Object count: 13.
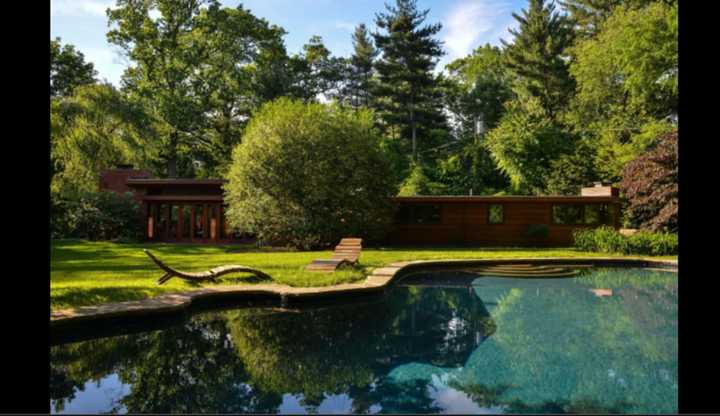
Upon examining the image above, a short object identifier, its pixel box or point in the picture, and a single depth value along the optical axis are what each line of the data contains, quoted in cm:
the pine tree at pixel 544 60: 3606
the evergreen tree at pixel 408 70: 3750
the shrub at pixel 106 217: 2223
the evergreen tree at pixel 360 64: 4409
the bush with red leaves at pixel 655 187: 1758
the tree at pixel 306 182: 1911
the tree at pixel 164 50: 3372
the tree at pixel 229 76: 3469
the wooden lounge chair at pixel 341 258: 1151
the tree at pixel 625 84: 2778
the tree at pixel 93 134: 2320
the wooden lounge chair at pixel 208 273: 967
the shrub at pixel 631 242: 1628
